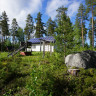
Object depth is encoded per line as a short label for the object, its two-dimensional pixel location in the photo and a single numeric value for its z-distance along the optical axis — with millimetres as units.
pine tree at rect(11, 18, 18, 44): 39375
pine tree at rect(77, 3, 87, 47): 22672
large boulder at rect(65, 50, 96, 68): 6063
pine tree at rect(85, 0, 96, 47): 18331
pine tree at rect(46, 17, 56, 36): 37094
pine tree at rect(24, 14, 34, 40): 37812
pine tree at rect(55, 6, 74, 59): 7438
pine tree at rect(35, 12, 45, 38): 36062
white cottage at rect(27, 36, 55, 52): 25131
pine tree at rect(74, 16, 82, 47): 24509
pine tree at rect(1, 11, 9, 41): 33241
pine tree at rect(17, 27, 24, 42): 52544
